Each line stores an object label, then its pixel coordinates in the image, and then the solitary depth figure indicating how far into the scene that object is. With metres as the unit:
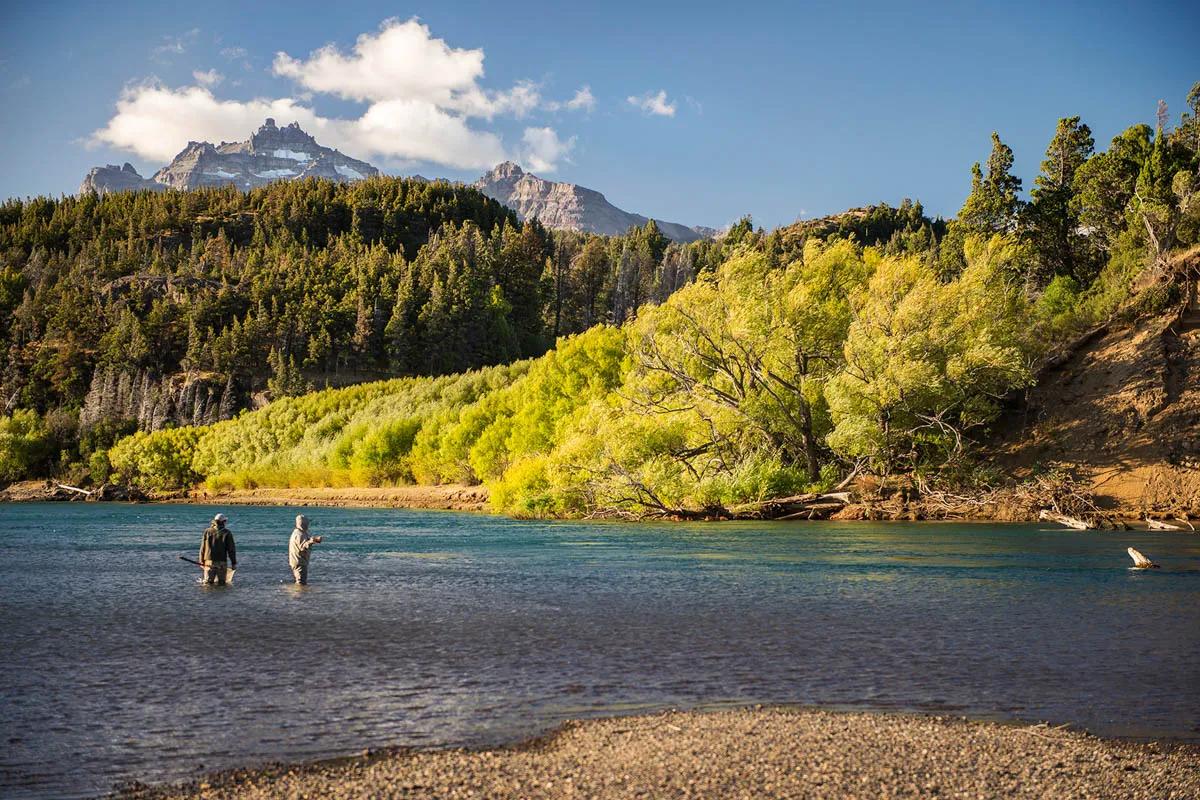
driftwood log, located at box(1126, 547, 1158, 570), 29.67
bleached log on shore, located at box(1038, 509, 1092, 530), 48.34
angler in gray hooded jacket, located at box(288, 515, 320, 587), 28.03
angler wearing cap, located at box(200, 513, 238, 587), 28.92
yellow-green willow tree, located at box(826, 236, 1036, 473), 54.12
